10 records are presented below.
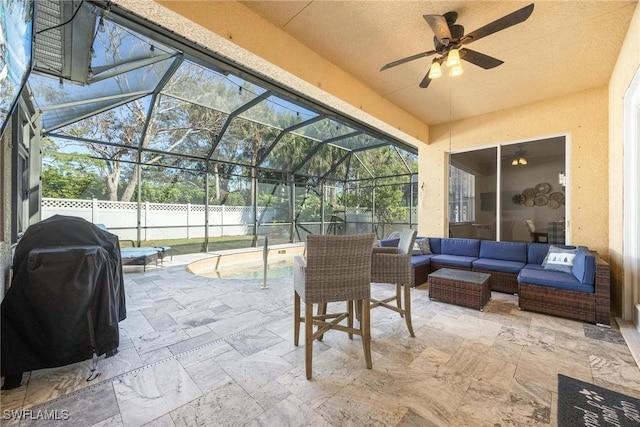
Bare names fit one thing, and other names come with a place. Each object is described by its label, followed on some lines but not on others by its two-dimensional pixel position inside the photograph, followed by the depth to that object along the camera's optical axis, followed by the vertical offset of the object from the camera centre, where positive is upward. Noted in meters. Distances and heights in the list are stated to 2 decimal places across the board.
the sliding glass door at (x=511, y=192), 4.34 +0.40
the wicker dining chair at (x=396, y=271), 2.54 -0.59
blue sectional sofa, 2.81 -0.82
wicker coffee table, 3.21 -0.98
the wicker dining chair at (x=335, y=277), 1.87 -0.49
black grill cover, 1.70 -0.63
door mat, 1.47 -1.21
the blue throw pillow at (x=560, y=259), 3.30 -0.63
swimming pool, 5.85 -1.34
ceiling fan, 2.07 +1.57
